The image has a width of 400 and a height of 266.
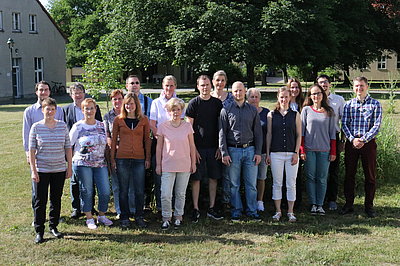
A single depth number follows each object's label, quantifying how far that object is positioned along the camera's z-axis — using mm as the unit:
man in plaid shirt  6276
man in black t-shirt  6117
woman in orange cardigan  5883
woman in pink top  5867
